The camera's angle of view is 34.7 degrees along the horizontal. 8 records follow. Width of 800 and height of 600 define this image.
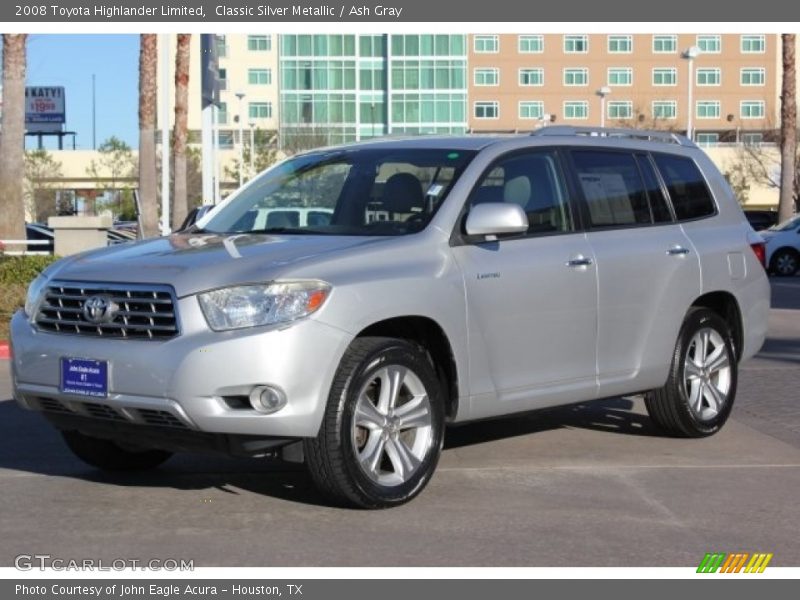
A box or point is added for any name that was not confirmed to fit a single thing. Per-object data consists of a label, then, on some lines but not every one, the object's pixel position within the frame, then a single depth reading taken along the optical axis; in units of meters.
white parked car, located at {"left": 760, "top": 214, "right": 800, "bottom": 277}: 31.23
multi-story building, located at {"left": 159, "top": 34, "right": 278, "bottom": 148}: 86.88
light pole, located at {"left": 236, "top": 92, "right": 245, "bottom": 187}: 69.25
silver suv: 6.09
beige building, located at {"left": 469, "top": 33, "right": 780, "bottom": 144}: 87.75
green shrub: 18.02
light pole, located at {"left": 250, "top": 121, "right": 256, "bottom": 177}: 70.67
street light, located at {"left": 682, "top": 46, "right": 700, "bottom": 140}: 42.78
